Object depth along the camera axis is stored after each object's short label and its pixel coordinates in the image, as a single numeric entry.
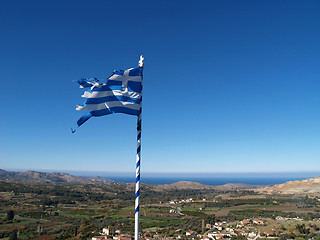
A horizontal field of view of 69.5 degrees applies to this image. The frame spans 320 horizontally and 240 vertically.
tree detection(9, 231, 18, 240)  39.11
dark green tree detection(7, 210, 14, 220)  55.53
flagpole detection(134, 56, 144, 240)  5.72
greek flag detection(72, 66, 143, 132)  6.59
